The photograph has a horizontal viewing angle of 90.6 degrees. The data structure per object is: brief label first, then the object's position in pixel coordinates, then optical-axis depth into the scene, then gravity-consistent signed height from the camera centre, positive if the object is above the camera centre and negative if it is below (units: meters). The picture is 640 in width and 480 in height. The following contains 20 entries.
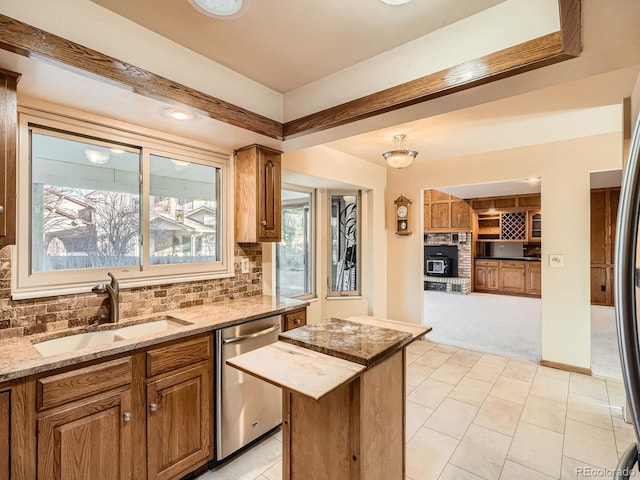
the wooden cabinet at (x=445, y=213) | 7.98 +0.73
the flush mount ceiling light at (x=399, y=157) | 2.98 +0.80
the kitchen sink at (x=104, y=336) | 1.70 -0.55
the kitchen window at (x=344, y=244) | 4.23 -0.03
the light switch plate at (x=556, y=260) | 3.36 -0.20
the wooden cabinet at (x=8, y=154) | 1.36 +0.39
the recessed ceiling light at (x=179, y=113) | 1.86 +0.78
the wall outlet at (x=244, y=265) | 2.77 -0.20
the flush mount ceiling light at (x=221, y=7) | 1.43 +1.09
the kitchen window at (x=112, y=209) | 1.78 +0.23
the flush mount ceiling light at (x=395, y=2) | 1.44 +1.10
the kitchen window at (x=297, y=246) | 3.79 -0.04
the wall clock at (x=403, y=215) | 4.46 +0.38
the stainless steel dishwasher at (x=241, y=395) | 1.96 -1.01
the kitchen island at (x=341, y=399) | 1.22 -0.69
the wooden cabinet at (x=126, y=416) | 1.34 -0.85
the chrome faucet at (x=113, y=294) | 1.91 -0.31
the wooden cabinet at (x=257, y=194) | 2.55 +0.40
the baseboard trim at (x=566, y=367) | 3.26 -1.33
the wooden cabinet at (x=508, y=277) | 7.51 -0.89
